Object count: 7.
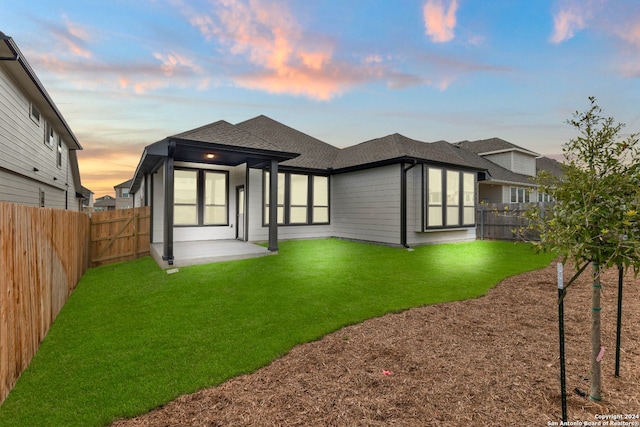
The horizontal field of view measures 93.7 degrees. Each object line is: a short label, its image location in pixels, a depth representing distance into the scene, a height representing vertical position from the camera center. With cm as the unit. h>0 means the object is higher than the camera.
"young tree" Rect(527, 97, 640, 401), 212 +7
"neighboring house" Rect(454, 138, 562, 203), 2080 +343
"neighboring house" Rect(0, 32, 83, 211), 812 +271
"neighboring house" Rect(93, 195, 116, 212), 6011 +177
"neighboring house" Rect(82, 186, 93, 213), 4260 +266
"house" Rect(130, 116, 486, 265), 1126 +77
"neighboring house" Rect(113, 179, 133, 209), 5053 +270
